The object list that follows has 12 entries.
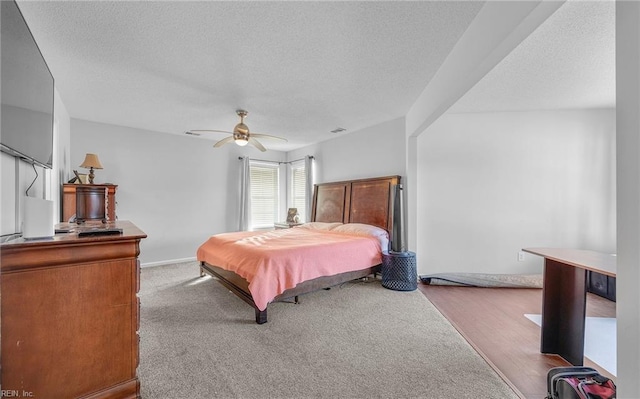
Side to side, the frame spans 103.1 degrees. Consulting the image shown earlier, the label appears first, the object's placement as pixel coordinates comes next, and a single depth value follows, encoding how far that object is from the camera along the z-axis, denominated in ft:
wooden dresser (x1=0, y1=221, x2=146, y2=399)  3.89
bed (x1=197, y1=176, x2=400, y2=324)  9.02
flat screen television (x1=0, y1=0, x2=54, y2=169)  4.15
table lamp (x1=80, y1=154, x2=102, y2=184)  11.56
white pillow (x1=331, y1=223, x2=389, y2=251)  12.95
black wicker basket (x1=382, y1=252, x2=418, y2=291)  11.78
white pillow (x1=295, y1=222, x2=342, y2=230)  15.32
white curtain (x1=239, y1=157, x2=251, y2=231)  19.11
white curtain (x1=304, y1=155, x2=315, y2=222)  19.58
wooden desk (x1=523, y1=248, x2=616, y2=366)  6.28
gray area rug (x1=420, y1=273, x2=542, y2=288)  12.23
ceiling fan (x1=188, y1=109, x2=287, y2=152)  11.12
